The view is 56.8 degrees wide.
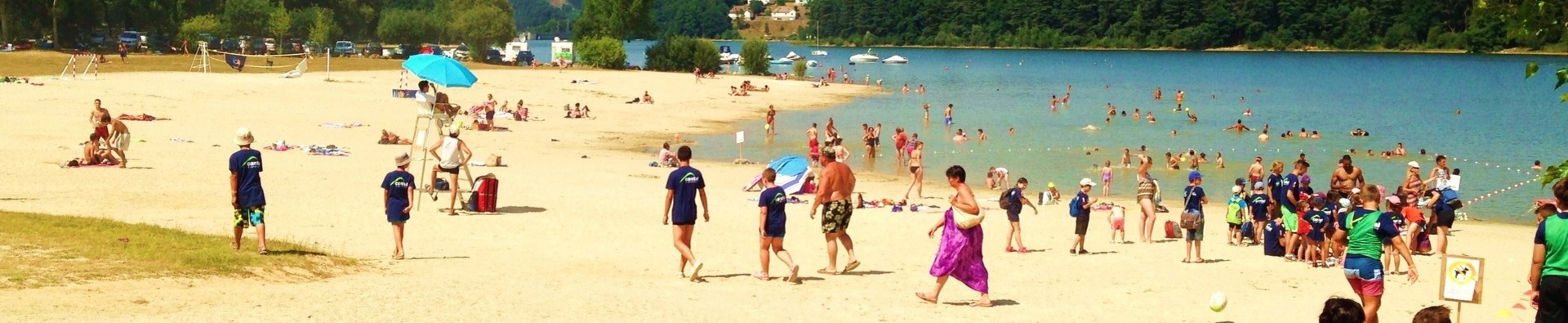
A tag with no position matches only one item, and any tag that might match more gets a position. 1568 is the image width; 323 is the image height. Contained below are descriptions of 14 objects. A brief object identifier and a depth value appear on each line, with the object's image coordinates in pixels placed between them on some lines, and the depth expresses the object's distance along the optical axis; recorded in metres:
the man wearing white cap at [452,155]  17.22
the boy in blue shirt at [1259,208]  16.28
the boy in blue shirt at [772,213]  12.14
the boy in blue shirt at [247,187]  12.29
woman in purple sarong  10.95
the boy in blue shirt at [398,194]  13.19
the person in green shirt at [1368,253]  9.83
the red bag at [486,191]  17.62
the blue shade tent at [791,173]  21.86
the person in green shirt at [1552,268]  8.12
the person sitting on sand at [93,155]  20.92
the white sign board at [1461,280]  8.48
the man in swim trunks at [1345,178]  18.22
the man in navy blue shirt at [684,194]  12.01
